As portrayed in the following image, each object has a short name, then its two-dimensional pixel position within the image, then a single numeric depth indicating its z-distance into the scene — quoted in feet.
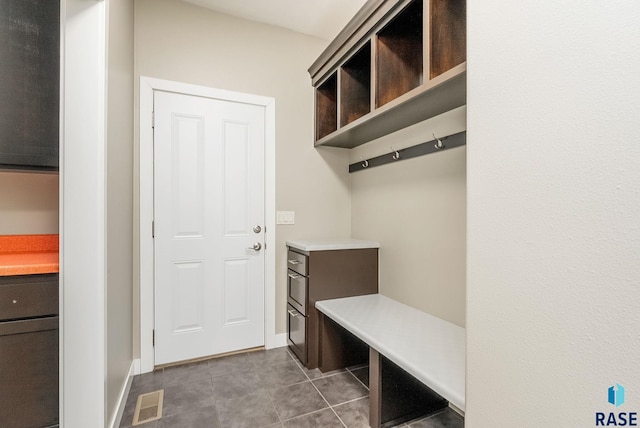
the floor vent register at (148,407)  5.47
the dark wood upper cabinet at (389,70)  4.69
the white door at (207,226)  7.38
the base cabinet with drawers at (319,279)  7.20
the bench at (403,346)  4.03
